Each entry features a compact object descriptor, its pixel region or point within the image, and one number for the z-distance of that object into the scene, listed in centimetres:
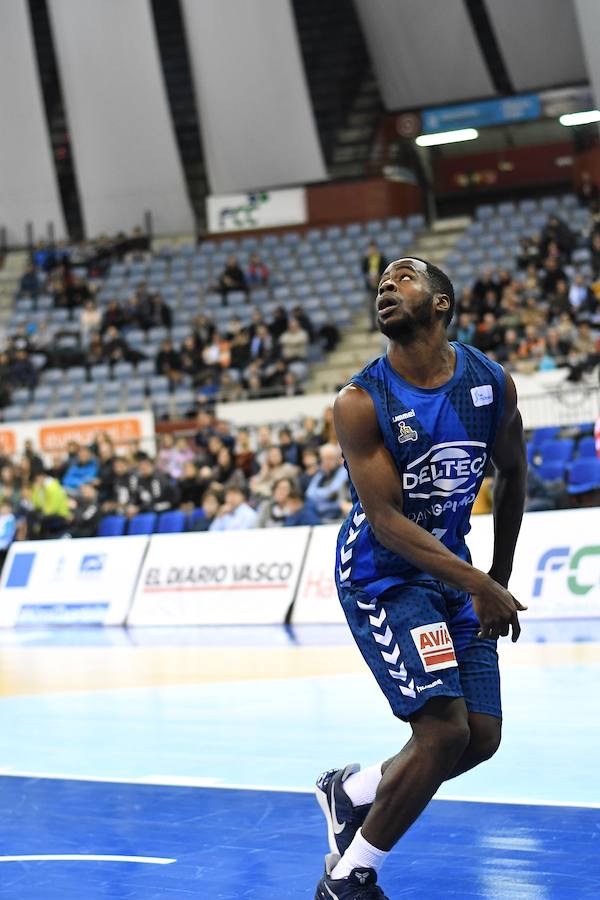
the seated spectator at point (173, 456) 2005
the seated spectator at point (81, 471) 2069
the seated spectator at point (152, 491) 1855
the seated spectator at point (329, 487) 1598
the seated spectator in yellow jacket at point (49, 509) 1928
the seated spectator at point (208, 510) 1683
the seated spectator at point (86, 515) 1864
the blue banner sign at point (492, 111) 3078
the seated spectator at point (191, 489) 1845
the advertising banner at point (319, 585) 1409
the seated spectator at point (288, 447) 1789
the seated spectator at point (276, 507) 1591
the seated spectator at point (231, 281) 2817
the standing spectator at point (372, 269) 2591
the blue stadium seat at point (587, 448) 1666
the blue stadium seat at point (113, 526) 1852
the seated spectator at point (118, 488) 1891
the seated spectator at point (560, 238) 2403
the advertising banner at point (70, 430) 2325
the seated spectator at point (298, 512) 1556
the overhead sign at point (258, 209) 3108
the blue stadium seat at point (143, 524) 1809
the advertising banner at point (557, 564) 1262
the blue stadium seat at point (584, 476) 1559
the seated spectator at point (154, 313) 2756
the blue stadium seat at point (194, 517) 1727
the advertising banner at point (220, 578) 1456
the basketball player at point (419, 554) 396
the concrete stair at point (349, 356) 2475
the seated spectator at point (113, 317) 2759
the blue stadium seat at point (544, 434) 1731
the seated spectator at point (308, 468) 1656
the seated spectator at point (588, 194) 2667
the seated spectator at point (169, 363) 2519
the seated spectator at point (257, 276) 2850
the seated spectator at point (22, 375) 2659
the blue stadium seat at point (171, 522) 1758
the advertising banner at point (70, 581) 1595
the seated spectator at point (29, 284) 3025
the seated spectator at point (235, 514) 1633
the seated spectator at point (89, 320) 2777
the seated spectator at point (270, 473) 1702
